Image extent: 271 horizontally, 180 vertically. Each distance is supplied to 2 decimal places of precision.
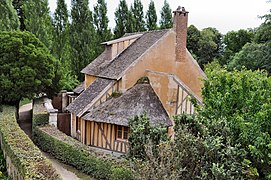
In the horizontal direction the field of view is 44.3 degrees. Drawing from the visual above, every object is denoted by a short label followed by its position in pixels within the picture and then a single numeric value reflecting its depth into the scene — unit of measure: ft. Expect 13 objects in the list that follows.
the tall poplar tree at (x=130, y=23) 116.78
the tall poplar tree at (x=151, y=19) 122.07
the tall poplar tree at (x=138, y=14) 120.16
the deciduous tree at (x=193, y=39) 148.56
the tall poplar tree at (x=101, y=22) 108.99
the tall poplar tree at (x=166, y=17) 122.31
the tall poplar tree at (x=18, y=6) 138.55
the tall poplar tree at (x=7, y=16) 90.25
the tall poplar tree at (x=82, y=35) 105.50
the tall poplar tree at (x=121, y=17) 118.01
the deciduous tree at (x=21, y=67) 68.13
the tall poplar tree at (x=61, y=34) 104.99
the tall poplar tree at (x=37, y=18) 97.39
